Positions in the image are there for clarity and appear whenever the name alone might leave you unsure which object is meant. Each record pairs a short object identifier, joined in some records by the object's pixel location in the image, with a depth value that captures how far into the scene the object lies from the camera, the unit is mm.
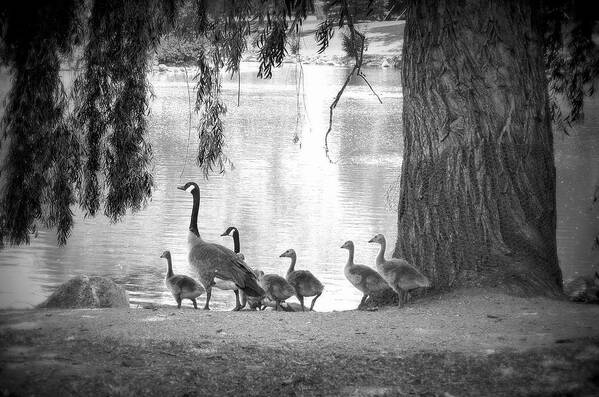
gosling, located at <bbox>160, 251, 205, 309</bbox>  19203
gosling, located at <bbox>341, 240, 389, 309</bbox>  17123
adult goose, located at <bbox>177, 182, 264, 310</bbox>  16828
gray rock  17484
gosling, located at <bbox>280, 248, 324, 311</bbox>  18625
